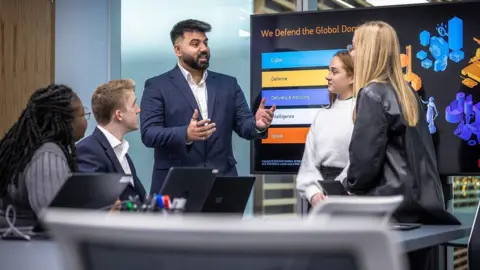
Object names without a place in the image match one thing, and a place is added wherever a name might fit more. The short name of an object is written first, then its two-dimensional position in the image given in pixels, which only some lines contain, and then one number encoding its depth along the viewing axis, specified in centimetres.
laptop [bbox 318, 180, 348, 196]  298
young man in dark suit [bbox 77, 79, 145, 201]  363
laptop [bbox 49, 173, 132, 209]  246
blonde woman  301
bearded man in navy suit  465
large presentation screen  458
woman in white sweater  402
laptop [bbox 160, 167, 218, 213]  276
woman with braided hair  286
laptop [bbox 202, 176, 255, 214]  295
